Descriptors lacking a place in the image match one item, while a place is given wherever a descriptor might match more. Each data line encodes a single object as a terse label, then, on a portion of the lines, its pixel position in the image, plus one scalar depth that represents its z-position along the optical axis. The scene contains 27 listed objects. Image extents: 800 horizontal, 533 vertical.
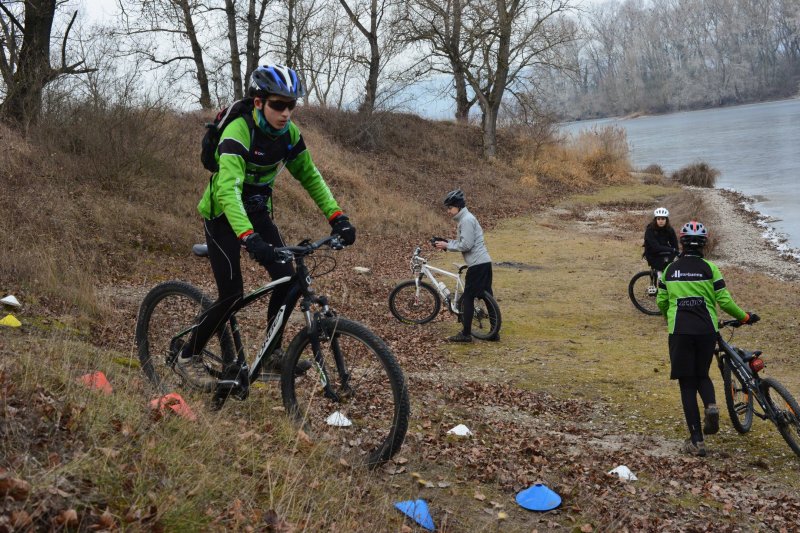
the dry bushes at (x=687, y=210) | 26.22
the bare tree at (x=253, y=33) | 29.27
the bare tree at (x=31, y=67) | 16.09
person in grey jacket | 10.68
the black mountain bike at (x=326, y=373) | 4.48
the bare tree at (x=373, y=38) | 35.50
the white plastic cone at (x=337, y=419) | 4.90
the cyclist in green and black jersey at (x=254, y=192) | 4.58
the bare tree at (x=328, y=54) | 37.94
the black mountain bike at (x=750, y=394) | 6.68
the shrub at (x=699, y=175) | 39.91
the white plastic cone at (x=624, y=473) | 5.62
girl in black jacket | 12.65
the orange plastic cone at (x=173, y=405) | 4.27
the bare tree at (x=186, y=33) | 27.75
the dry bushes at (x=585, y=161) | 37.62
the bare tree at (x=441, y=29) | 34.72
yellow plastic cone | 7.07
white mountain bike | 11.82
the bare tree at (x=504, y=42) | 34.41
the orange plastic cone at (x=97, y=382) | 4.36
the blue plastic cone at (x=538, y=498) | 4.80
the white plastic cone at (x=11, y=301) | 7.71
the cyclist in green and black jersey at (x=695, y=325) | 6.72
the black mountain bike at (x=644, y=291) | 13.14
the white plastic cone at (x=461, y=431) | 6.16
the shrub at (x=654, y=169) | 42.90
